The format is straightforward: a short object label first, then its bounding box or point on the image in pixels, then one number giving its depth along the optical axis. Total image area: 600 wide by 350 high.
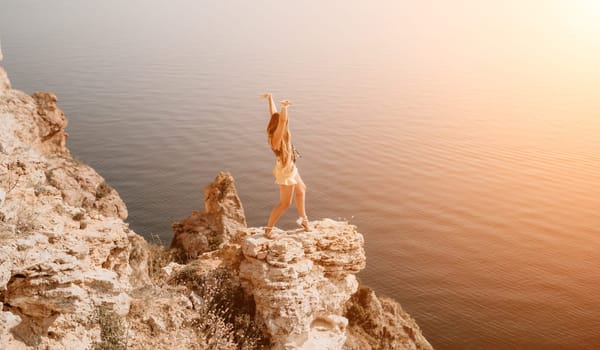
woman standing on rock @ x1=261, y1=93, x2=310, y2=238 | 6.66
